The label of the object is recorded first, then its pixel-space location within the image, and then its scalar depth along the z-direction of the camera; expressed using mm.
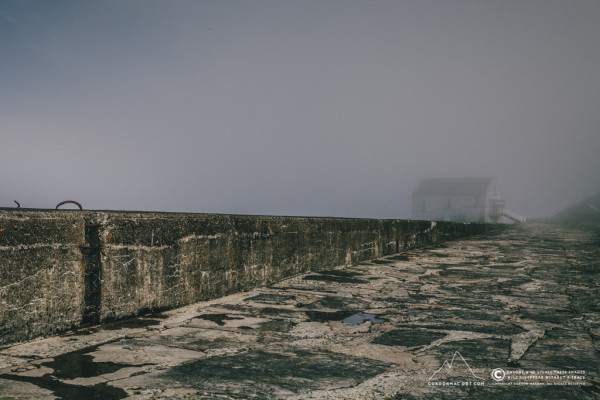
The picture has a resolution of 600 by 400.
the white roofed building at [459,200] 58875
